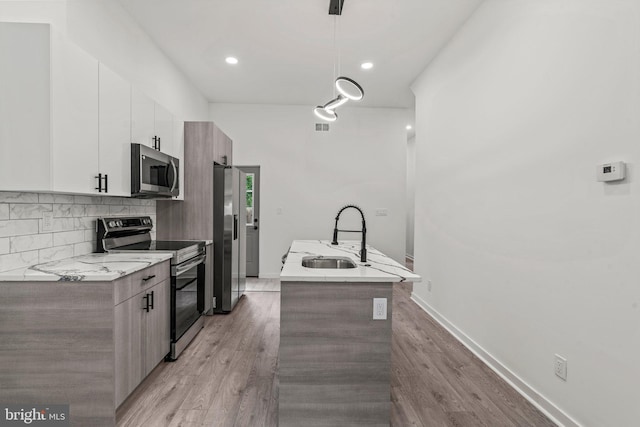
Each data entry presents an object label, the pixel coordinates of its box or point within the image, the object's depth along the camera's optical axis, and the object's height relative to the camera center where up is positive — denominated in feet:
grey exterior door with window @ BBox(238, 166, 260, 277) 18.42 -0.35
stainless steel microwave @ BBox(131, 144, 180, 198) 8.02 +0.96
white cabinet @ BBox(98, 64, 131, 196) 6.88 +1.72
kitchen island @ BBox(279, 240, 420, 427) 5.90 -2.70
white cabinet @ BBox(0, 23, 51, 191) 5.42 +1.74
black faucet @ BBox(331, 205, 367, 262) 7.24 -0.98
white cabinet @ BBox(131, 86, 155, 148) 8.13 +2.43
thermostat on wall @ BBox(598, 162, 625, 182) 5.11 +0.67
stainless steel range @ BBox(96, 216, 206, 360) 8.51 -1.61
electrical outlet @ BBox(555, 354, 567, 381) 6.22 -3.14
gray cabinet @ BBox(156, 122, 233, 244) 11.82 +0.36
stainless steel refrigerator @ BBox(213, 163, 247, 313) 12.23 -1.15
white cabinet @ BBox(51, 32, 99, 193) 5.61 +1.71
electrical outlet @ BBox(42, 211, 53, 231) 6.73 -0.32
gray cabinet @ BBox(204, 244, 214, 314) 11.54 -2.79
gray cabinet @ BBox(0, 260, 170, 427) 5.59 -2.52
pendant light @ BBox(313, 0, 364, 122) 8.11 +3.12
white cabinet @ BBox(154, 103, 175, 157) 9.52 +2.49
